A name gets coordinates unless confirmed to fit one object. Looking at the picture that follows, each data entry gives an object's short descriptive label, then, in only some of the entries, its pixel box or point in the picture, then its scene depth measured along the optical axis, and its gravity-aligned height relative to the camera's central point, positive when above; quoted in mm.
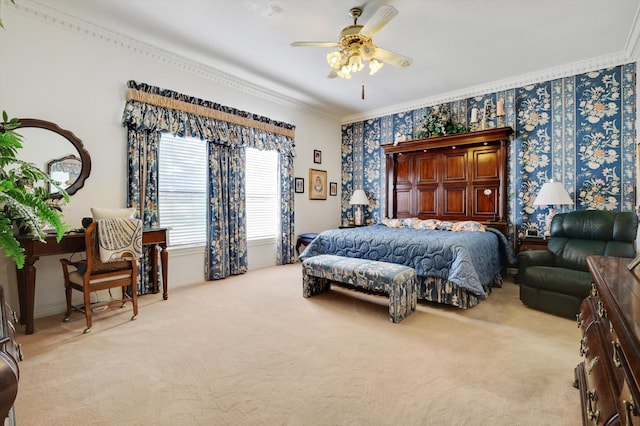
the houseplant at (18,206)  1033 +14
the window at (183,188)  3977 +263
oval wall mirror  2920 +565
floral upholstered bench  2898 -728
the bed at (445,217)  3242 -214
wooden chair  2682 -604
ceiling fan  2748 +1451
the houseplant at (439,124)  5113 +1365
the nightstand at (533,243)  4020 -538
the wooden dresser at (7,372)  566 -331
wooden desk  2605 -395
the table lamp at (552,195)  3865 +93
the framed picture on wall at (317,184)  6027 +429
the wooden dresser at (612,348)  751 -485
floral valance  3584 +1191
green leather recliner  2939 -577
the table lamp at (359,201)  6066 +81
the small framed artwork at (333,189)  6488 +355
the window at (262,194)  5057 +218
